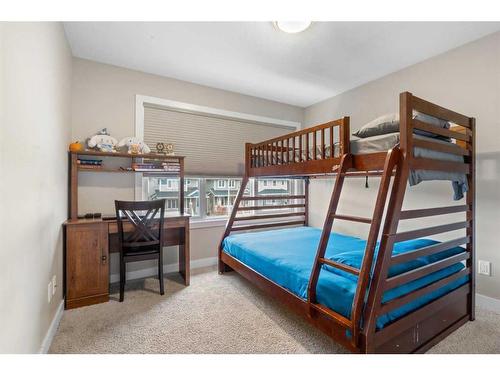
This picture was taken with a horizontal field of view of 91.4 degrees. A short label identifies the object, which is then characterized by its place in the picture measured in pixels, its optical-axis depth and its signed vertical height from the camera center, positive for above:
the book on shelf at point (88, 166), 2.60 +0.23
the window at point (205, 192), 3.25 -0.06
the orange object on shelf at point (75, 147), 2.50 +0.42
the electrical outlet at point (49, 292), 1.79 -0.77
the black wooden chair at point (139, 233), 2.40 -0.46
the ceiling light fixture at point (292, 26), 2.04 +1.39
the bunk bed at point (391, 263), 1.43 -0.55
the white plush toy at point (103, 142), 2.66 +0.51
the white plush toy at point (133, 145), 2.84 +0.50
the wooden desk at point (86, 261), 2.24 -0.69
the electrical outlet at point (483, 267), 2.31 -0.75
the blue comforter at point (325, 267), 1.55 -0.63
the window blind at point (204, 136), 3.16 +0.74
